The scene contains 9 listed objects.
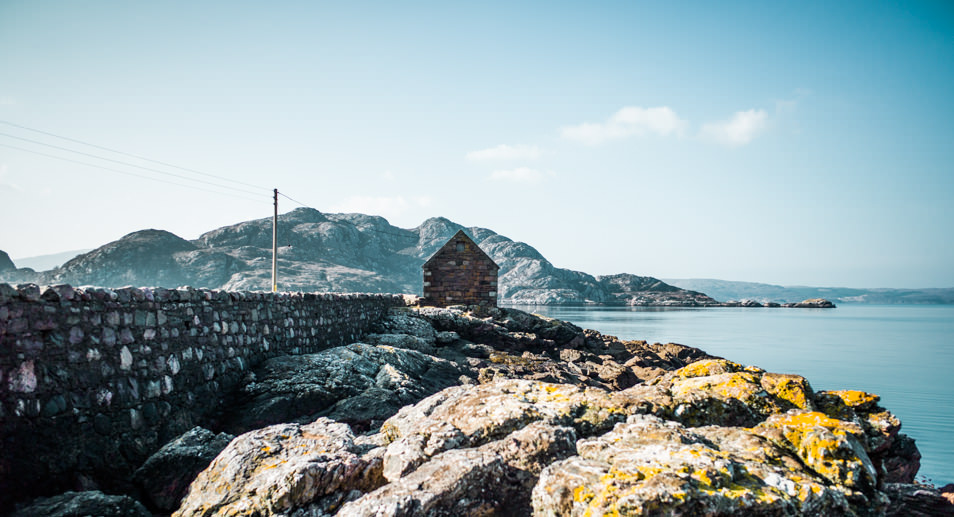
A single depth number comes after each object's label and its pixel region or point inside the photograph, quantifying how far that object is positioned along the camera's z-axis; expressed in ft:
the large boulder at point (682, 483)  10.32
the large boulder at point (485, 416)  14.46
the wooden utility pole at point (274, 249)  88.04
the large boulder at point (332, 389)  26.32
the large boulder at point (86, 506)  14.99
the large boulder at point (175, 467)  17.72
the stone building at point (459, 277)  94.99
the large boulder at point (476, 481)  11.66
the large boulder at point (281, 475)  12.91
